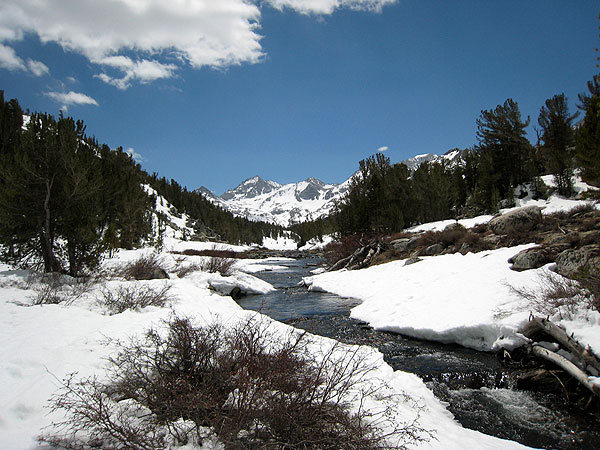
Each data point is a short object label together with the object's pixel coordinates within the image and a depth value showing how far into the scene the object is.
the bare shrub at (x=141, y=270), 13.61
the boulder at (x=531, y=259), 9.85
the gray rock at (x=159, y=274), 14.96
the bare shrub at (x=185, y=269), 18.14
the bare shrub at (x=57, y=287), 7.74
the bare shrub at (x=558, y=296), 6.54
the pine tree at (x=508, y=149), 34.28
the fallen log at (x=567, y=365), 4.85
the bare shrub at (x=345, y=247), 27.62
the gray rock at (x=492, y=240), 15.38
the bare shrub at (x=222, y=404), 2.69
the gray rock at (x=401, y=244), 22.34
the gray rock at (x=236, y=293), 17.09
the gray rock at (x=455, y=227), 20.50
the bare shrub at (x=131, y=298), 8.12
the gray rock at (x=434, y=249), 18.85
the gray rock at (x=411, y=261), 16.91
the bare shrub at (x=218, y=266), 20.03
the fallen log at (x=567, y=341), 5.17
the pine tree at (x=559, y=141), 28.12
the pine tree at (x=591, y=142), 9.93
